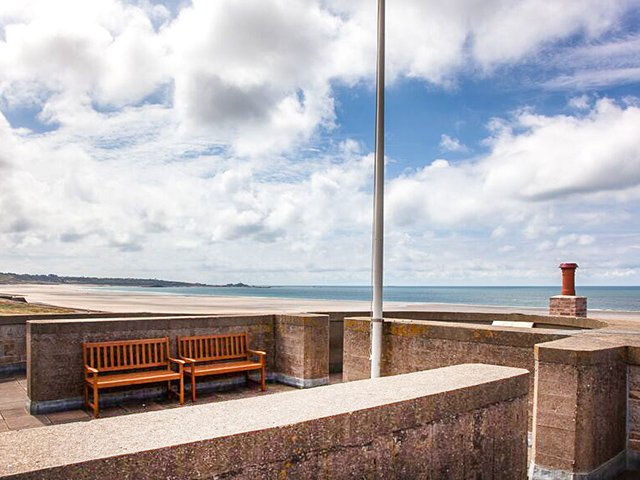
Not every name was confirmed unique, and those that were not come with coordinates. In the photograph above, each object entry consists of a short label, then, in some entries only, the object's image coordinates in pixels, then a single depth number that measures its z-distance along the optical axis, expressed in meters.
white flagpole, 6.90
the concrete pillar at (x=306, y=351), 9.20
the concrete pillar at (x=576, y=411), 4.58
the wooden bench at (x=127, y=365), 7.48
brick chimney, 12.63
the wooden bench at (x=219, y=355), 8.58
